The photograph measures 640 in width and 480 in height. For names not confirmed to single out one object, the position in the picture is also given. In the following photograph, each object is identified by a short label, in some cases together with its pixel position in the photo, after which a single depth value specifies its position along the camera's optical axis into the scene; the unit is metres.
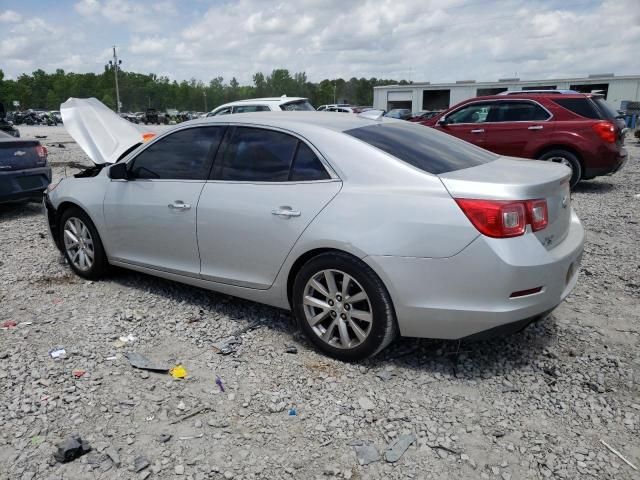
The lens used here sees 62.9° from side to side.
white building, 46.38
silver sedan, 2.91
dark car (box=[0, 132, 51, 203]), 7.75
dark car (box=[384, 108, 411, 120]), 31.54
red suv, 9.13
